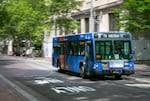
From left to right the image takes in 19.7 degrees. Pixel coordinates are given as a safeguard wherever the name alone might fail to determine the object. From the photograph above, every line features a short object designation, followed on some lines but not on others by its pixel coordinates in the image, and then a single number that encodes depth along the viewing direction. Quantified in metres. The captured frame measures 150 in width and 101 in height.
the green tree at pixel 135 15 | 35.16
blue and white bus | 23.11
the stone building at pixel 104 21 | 46.38
